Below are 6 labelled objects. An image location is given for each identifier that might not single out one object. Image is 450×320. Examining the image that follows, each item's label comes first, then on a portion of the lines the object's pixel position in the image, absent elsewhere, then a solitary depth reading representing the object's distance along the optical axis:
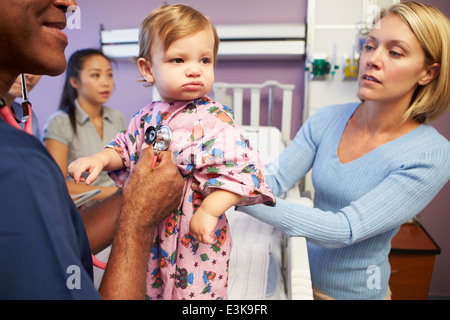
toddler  0.75
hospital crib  0.84
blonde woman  1.01
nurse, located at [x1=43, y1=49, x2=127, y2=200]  1.96
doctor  0.41
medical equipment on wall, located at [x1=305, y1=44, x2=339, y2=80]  1.96
